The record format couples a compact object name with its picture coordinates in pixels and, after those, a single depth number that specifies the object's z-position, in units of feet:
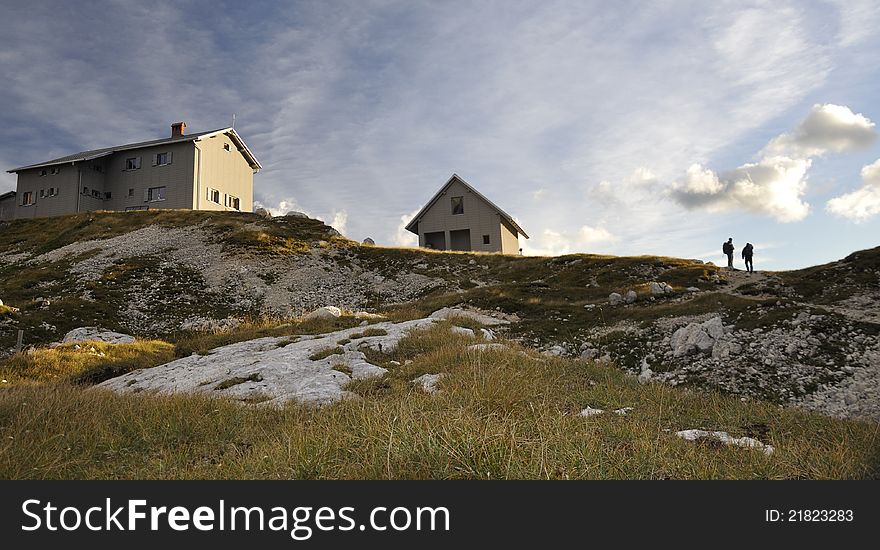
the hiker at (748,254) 115.24
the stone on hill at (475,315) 73.36
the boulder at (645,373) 46.62
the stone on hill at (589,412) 24.54
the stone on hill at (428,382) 27.96
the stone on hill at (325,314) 73.27
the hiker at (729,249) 124.26
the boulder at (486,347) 38.12
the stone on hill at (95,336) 73.42
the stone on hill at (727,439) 20.67
